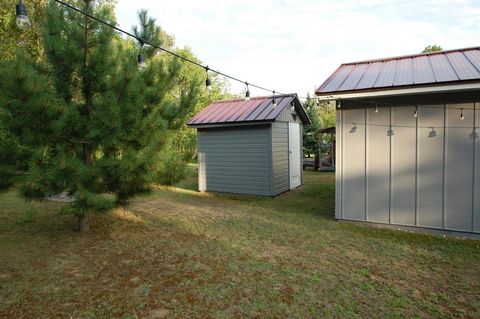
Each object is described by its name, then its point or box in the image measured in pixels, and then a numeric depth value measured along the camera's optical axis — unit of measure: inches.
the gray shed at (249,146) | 320.8
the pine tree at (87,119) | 140.6
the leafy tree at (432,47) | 1108.3
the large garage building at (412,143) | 178.9
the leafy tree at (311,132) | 660.1
